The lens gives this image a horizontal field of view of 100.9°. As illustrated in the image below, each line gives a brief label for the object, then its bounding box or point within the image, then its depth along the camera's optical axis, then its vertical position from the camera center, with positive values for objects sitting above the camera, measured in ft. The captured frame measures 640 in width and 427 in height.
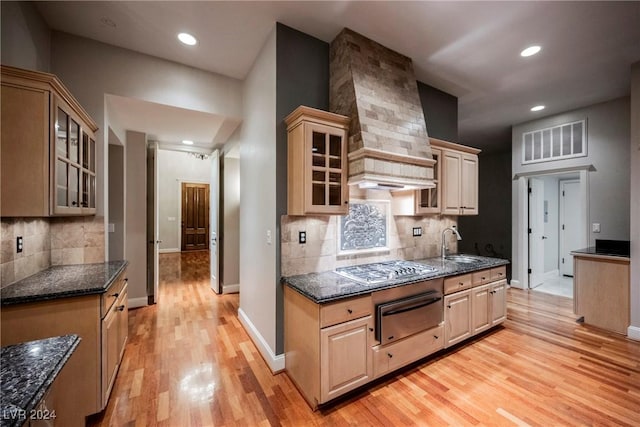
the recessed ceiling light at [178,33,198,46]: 8.13 +5.47
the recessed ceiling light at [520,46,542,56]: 8.64 +5.43
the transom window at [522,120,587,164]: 13.35 +3.79
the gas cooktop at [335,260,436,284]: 7.50 -1.85
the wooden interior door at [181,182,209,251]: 30.53 -0.47
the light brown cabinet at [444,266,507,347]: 8.68 -3.22
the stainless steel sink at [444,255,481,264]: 10.39 -1.90
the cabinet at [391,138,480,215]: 9.98 +0.95
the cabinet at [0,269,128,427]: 5.25 -2.59
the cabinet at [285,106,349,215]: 7.22 +1.45
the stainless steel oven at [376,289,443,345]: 6.96 -2.89
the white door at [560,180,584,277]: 18.20 -0.65
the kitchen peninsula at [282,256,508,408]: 6.21 -2.95
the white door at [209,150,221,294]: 15.12 +0.06
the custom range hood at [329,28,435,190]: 7.48 +3.05
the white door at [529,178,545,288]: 16.14 -1.17
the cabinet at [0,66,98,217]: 5.33 +1.47
